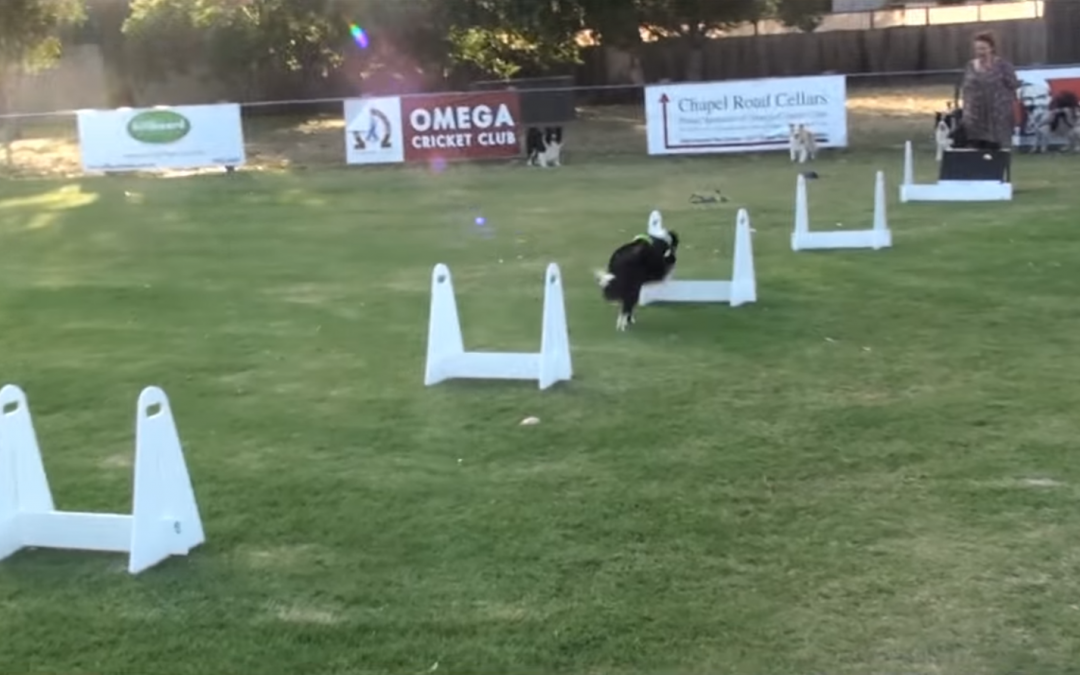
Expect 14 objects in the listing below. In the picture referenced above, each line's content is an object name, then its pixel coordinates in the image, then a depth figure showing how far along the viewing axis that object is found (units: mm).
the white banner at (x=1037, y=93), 22219
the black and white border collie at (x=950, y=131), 16453
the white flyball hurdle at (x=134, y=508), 5086
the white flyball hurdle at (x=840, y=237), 12305
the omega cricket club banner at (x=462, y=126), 25188
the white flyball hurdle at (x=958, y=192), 15367
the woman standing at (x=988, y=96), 15227
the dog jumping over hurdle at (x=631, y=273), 9242
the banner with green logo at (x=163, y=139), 25016
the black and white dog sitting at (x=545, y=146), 24031
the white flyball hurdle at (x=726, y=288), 9883
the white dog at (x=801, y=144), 22656
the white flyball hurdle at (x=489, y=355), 7602
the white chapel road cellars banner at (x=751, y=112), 23781
